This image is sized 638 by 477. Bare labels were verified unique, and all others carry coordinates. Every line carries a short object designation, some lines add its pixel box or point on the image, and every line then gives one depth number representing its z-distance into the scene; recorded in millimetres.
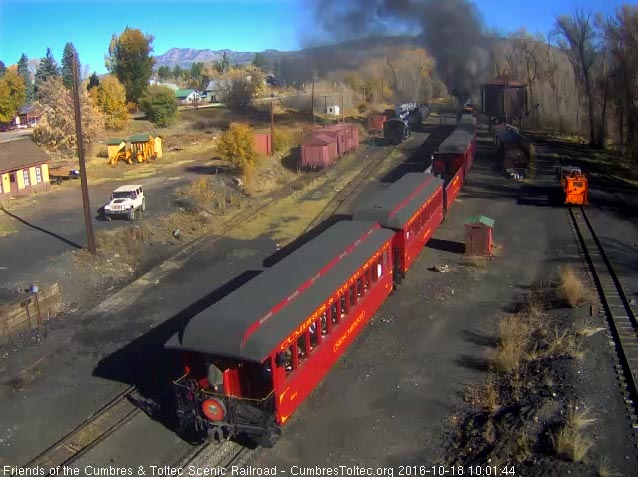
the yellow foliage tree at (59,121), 46562
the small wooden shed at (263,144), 45125
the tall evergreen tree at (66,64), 88812
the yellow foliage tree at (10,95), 67000
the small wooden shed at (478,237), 22578
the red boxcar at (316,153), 41906
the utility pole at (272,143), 45938
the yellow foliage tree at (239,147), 37688
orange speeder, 30672
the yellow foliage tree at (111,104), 62906
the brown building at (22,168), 34469
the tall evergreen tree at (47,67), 95700
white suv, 28781
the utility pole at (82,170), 21984
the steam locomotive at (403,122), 53250
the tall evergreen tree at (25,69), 102500
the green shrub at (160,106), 65312
